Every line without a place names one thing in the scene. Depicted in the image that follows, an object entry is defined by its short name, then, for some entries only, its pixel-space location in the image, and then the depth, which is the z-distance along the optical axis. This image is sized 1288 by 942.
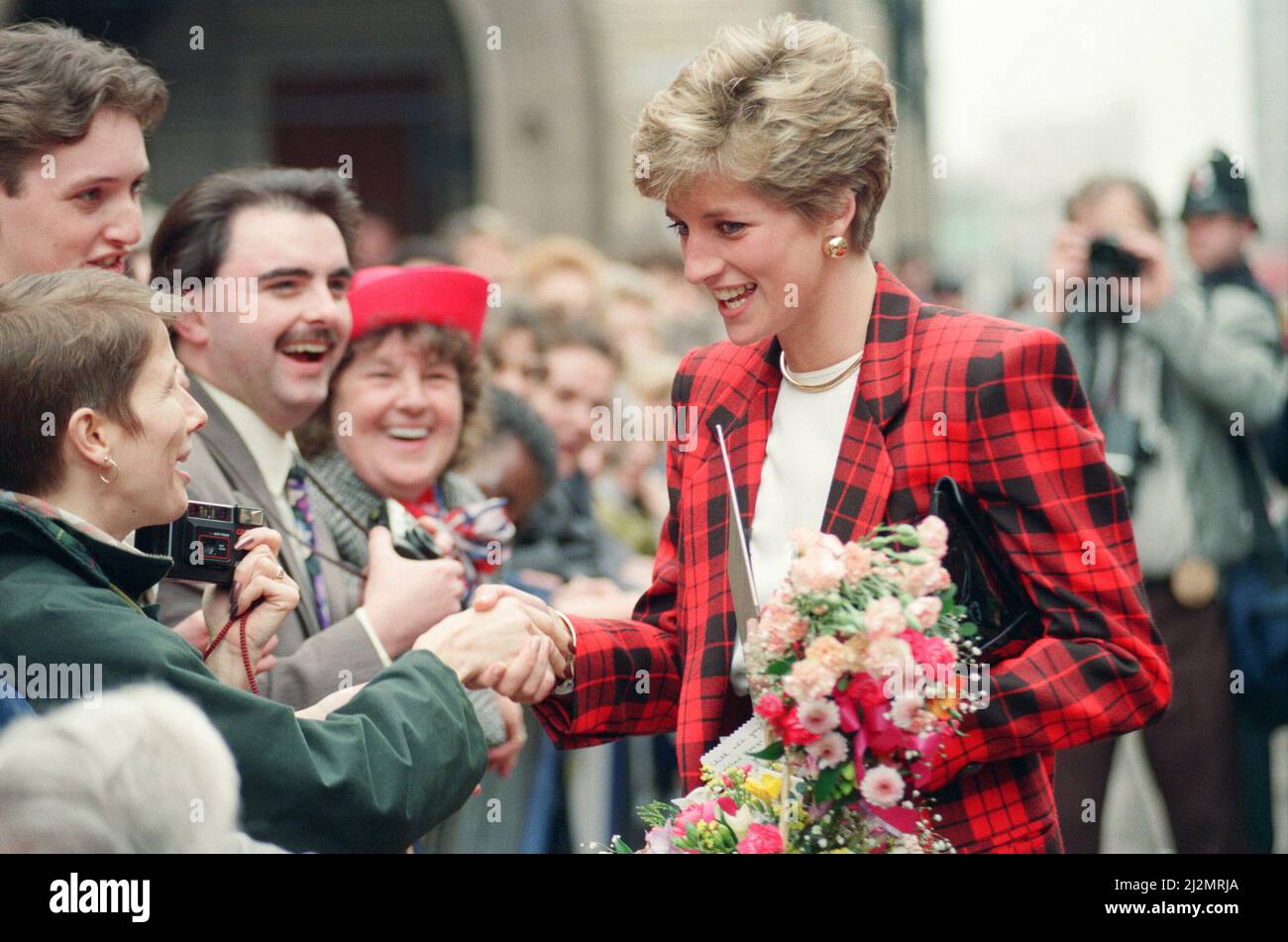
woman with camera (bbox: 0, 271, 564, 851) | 2.52
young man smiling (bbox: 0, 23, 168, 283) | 3.32
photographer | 5.46
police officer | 5.56
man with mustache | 3.55
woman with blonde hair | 2.77
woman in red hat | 4.11
